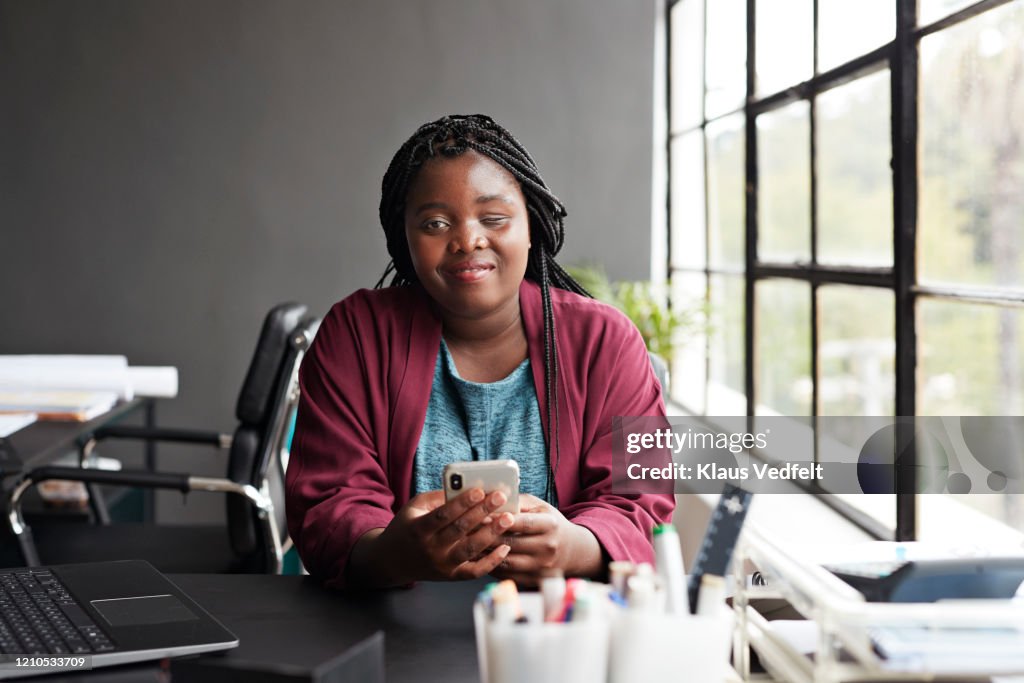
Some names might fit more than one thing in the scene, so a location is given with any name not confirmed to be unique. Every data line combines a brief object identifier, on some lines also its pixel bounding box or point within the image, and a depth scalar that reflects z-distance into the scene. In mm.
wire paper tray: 754
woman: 1405
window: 1953
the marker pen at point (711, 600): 734
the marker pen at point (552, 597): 741
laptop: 911
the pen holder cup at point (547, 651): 707
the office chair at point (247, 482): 2207
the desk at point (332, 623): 973
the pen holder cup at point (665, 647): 721
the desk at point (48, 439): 2254
